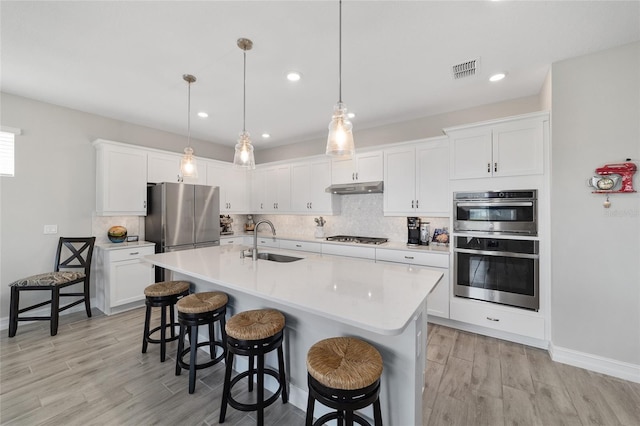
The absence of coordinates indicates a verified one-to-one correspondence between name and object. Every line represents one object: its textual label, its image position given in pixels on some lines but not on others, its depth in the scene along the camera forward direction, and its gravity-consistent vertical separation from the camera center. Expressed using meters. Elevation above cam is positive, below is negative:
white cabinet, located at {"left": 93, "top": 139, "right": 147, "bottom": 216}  3.60 +0.49
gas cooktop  3.88 -0.40
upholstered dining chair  2.86 -0.79
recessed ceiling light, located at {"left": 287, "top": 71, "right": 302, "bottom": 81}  2.60 +1.42
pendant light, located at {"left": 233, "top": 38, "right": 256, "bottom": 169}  2.36 +0.57
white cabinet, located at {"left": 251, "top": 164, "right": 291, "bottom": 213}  4.97 +0.49
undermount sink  2.56 -0.45
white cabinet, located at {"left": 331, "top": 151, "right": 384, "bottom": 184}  3.88 +0.72
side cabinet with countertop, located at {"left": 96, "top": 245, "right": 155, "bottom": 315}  3.44 -0.90
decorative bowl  3.75 -0.30
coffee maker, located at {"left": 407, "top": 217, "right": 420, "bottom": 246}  3.63 -0.25
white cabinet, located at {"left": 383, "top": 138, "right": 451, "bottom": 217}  3.31 +0.48
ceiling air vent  2.40 +1.40
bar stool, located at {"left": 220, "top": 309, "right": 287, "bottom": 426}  1.59 -0.82
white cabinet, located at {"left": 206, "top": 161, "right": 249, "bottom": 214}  4.92 +0.59
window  3.08 +0.74
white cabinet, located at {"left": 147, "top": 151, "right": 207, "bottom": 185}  4.03 +0.75
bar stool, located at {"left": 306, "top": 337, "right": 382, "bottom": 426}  1.19 -0.77
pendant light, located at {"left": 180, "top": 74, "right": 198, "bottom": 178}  2.72 +0.54
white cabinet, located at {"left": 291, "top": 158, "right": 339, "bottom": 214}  4.43 +0.47
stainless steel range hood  3.82 +0.41
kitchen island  1.26 -0.45
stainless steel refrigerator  3.88 -0.06
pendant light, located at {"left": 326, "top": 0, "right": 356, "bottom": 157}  1.75 +0.56
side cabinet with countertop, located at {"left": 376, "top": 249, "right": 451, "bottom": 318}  3.09 -0.64
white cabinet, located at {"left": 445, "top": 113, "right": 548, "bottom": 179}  2.62 +0.73
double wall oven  2.64 -0.35
